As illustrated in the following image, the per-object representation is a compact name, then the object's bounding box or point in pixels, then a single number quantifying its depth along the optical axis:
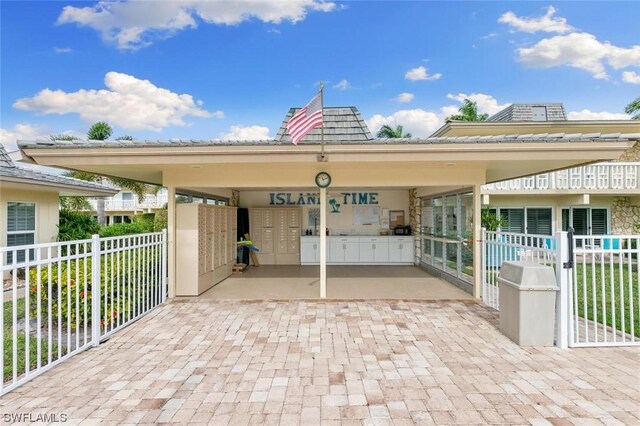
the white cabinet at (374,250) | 11.16
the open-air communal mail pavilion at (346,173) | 5.22
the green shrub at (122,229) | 15.79
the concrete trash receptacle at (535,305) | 4.24
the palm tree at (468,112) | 23.55
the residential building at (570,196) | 13.16
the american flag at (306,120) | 5.04
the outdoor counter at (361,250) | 11.16
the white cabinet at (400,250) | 11.16
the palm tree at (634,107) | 15.94
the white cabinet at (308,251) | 11.30
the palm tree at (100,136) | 20.67
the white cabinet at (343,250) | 11.25
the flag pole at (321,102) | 5.19
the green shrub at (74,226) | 10.54
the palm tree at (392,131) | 25.14
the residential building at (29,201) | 8.30
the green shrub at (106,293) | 4.92
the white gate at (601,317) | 4.05
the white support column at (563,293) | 4.22
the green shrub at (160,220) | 17.96
